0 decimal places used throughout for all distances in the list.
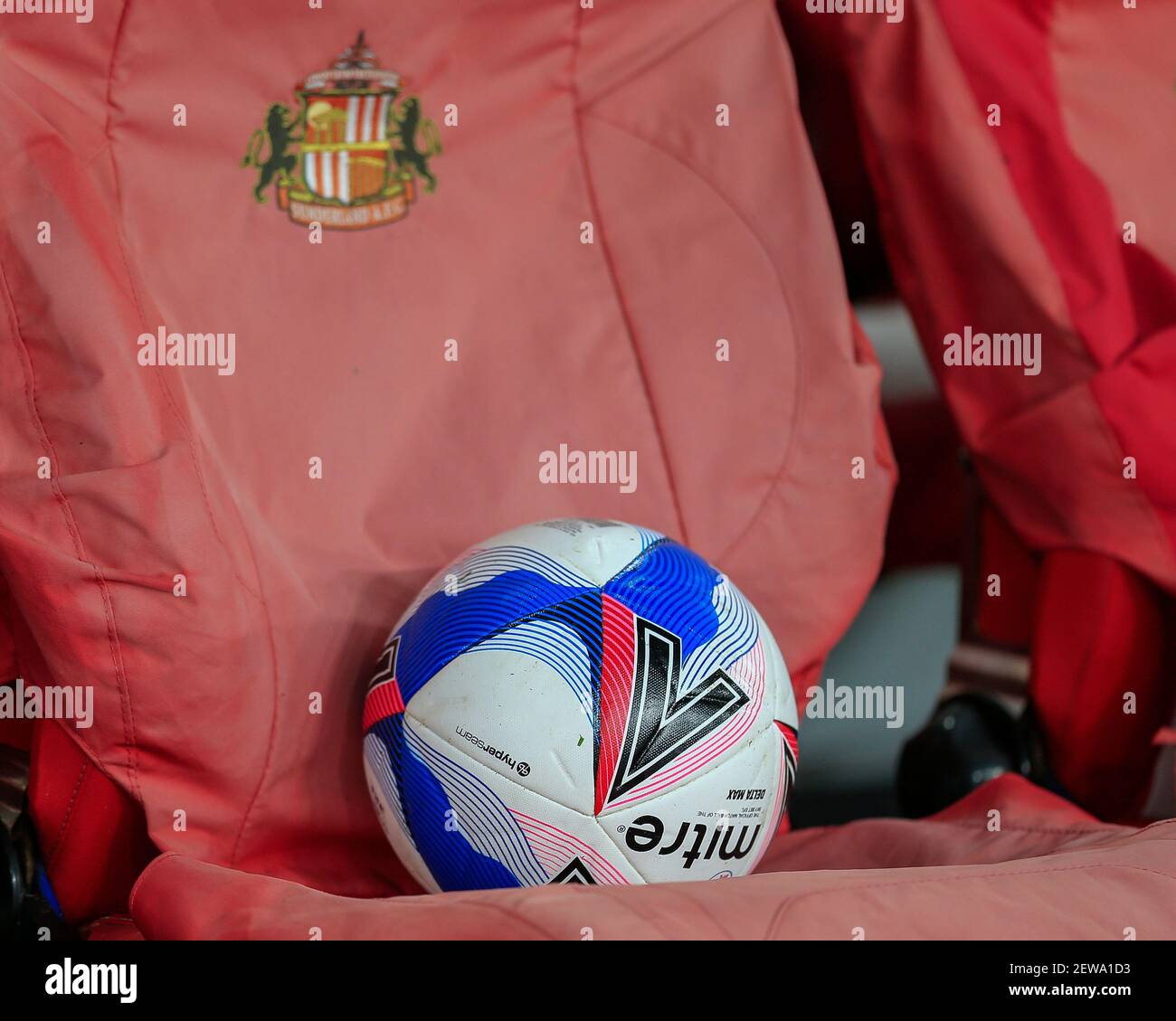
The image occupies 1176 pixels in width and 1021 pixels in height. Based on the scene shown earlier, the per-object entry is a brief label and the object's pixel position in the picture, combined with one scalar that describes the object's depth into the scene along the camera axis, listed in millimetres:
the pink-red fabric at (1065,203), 2535
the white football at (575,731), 2305
